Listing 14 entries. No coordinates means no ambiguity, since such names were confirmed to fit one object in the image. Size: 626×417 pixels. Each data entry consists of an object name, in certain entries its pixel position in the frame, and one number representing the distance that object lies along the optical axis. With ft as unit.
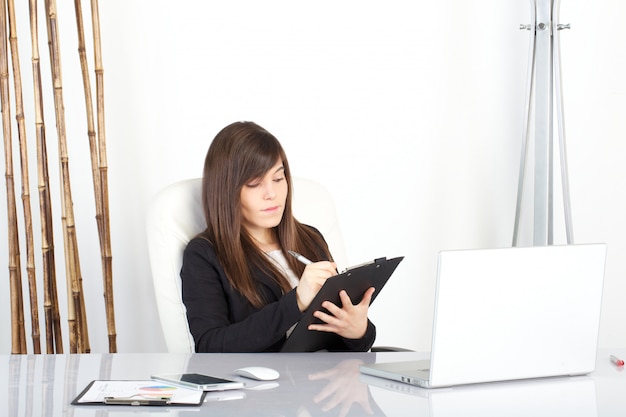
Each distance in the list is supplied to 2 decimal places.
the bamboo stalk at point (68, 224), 12.39
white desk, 7.93
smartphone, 8.34
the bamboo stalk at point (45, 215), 12.29
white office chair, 10.82
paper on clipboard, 8.01
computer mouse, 8.64
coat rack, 13.94
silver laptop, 8.25
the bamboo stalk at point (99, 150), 12.57
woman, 10.36
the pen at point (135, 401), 8.00
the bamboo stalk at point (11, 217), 12.24
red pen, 9.31
